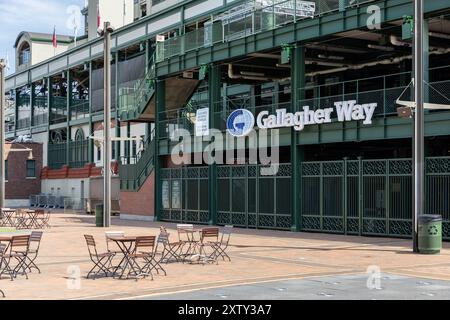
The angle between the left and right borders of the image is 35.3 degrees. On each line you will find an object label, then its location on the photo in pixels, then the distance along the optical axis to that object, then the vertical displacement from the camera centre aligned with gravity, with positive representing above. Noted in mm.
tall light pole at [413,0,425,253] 19328 +1431
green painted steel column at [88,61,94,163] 60625 +3809
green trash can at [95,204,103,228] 32719 -1794
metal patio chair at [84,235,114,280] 14938 -2013
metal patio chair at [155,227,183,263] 16511 -1997
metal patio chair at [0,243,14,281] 14022 -1946
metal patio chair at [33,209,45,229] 32406 -2309
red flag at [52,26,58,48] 72312 +14102
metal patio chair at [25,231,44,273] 15609 -1442
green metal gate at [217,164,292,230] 29906 -940
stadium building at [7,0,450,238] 25250 +2515
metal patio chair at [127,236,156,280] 14336 -1680
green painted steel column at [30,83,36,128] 73062 +7783
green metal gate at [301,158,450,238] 23797 -747
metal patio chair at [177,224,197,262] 18169 -1966
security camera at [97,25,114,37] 31938 +6697
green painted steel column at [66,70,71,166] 64875 +6045
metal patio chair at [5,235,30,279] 14642 -1615
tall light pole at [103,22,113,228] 31688 +1837
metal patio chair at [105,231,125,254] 15297 -1295
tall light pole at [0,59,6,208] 38594 +2510
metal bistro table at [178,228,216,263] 17644 -2085
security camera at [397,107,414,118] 19422 +1739
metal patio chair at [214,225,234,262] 18234 -1968
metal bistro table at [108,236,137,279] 14357 -1600
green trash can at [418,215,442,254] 19281 -1619
